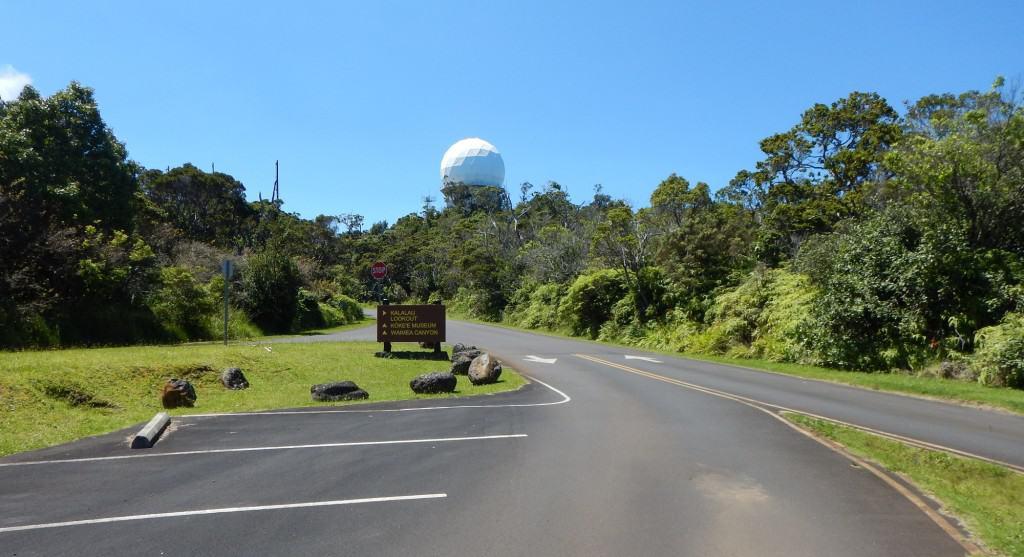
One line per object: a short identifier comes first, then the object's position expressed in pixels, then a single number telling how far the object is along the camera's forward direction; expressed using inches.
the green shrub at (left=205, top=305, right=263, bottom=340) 1043.9
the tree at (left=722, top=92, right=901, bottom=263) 1117.7
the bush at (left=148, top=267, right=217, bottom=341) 981.2
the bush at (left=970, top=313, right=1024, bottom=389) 603.8
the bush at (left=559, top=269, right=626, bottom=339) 1422.2
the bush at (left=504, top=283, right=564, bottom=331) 1667.1
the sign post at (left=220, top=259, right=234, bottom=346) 754.8
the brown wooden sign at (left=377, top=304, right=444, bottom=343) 856.3
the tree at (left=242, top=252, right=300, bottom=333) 1294.3
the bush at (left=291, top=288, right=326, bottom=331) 1502.2
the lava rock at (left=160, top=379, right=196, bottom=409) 466.3
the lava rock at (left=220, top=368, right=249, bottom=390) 561.0
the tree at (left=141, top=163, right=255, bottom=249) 2023.6
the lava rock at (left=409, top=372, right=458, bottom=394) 579.5
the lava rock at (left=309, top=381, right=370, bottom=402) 518.3
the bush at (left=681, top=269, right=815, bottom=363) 890.7
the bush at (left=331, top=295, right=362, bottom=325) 1872.0
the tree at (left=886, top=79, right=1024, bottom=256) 730.8
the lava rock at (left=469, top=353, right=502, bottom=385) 649.6
